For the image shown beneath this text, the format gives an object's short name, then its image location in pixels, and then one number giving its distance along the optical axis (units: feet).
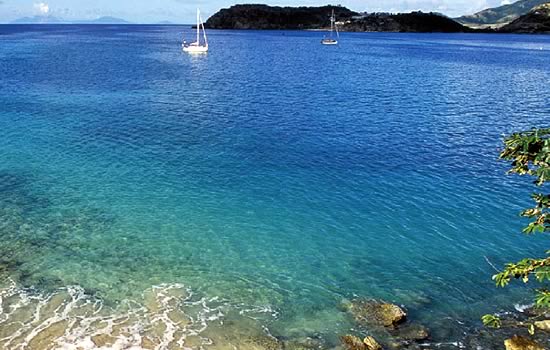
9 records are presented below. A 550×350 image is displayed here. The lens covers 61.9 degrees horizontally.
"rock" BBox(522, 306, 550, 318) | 86.64
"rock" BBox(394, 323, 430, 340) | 80.18
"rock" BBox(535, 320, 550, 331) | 80.94
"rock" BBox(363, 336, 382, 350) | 75.41
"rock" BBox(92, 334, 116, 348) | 77.92
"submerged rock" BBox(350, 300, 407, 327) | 83.97
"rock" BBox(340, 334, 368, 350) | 76.43
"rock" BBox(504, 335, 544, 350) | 73.92
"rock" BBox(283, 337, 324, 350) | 78.23
